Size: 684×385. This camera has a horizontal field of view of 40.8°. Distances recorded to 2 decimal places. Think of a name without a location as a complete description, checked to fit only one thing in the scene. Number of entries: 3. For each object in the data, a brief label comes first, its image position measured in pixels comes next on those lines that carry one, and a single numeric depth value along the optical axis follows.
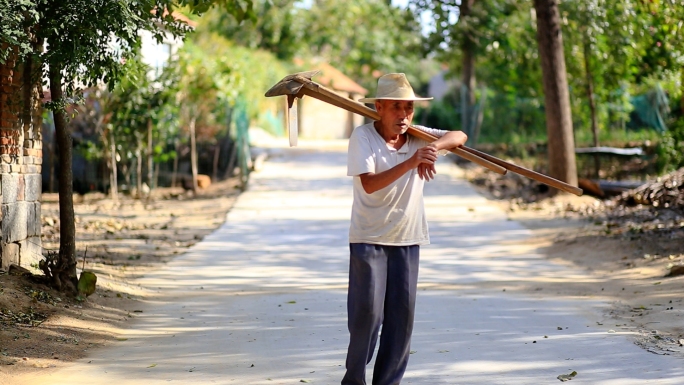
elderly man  4.82
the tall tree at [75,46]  7.06
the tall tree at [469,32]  23.59
